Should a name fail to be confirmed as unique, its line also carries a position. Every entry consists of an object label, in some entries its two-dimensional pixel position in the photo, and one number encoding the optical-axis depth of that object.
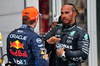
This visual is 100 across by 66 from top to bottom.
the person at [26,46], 6.63
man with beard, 7.38
